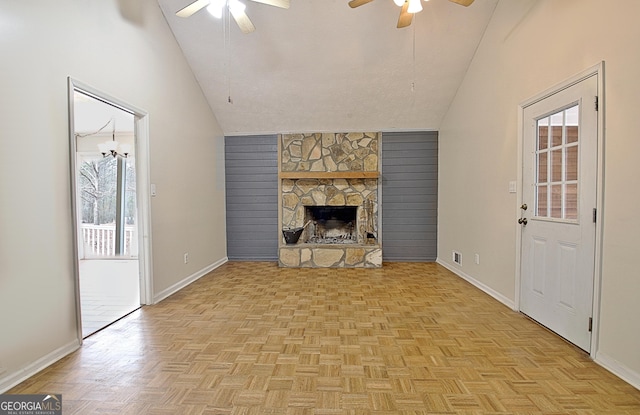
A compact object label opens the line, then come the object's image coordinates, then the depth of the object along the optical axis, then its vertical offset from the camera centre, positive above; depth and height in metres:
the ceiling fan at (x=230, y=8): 2.51 +1.56
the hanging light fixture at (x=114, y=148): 4.82 +0.81
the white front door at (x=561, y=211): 2.22 -0.11
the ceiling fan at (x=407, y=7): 2.57 +1.64
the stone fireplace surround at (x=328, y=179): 5.27 +0.31
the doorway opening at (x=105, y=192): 5.19 +0.13
